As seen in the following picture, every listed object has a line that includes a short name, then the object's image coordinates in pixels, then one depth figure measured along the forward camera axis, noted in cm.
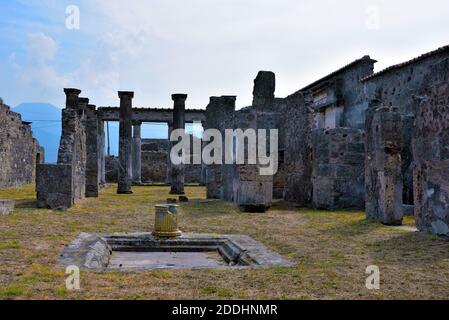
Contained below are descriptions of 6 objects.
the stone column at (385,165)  1012
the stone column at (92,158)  1772
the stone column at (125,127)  2289
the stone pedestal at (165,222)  842
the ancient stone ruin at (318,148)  891
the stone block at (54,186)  1273
